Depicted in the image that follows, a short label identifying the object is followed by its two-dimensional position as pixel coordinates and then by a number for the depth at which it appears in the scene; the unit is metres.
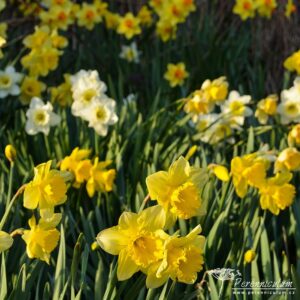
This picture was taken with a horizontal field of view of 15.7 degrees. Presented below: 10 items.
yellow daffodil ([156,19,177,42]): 6.67
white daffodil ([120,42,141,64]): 6.61
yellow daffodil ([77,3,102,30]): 6.55
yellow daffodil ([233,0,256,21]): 6.67
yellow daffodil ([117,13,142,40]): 6.64
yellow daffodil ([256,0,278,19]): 6.49
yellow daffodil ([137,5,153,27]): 7.04
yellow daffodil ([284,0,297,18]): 6.41
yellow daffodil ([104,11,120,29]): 6.93
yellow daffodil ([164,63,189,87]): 5.92
